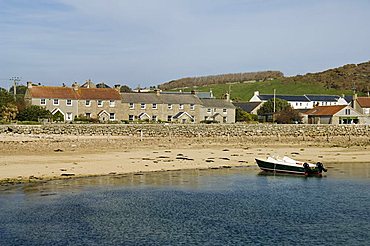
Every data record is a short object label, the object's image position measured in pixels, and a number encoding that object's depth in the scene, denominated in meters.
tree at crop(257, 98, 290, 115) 78.56
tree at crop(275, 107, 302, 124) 70.14
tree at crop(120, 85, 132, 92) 111.03
